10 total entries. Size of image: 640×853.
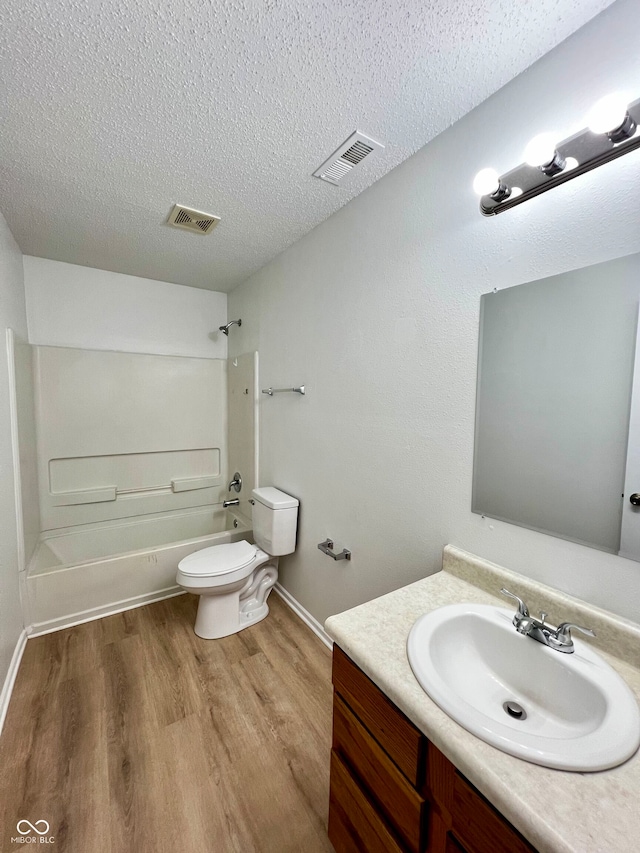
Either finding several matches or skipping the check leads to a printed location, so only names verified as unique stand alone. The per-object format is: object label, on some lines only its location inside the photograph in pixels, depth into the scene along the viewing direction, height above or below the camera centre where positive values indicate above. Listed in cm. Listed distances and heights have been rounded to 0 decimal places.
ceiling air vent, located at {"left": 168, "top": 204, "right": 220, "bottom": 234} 185 +99
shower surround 225 -59
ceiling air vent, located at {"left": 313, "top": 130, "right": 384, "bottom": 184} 134 +99
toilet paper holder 180 -79
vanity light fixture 77 +60
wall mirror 88 -1
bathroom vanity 53 -62
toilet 201 -100
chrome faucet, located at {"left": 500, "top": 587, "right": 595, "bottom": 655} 85 -57
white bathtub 213 -114
